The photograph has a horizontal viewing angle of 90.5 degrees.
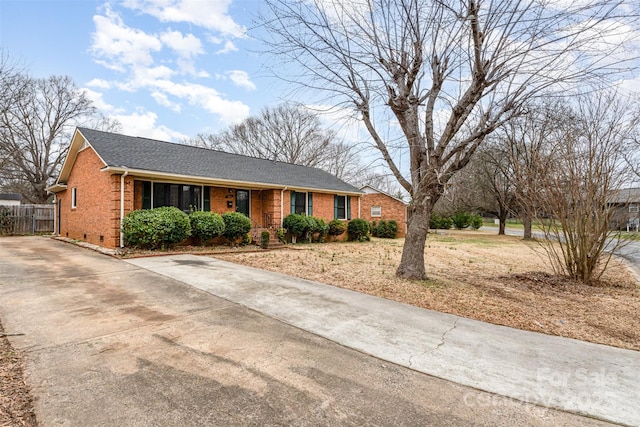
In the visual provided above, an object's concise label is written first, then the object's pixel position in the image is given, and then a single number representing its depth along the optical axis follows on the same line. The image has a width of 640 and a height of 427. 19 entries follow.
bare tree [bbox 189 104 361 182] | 30.98
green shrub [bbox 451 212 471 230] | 34.12
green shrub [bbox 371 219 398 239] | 20.94
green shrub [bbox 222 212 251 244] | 12.10
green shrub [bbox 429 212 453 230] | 32.22
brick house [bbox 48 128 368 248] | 10.48
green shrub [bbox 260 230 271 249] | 12.59
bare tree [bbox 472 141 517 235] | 21.21
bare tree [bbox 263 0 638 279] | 5.00
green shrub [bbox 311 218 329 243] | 15.38
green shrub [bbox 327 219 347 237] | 16.52
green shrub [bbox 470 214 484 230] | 34.84
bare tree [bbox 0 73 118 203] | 23.12
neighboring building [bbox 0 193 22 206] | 24.91
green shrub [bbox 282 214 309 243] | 14.44
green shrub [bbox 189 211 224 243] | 11.10
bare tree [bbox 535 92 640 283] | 6.88
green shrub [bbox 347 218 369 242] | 17.66
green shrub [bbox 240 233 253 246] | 12.81
